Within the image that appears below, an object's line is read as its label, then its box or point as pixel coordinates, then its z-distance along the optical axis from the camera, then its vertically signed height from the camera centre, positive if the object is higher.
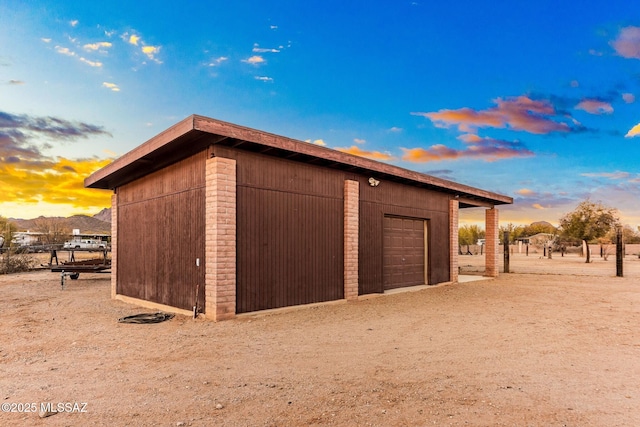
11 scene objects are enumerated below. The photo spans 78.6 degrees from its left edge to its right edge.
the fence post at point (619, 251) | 18.73 -0.99
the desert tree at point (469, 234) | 60.31 -0.55
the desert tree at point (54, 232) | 45.74 -0.26
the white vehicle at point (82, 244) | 38.51 -1.44
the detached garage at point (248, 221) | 8.02 +0.24
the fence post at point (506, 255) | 21.11 -1.33
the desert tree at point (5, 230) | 26.86 -0.01
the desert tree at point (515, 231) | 69.06 -0.08
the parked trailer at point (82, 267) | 16.66 -1.61
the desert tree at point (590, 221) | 31.48 +0.79
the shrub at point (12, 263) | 21.40 -1.88
